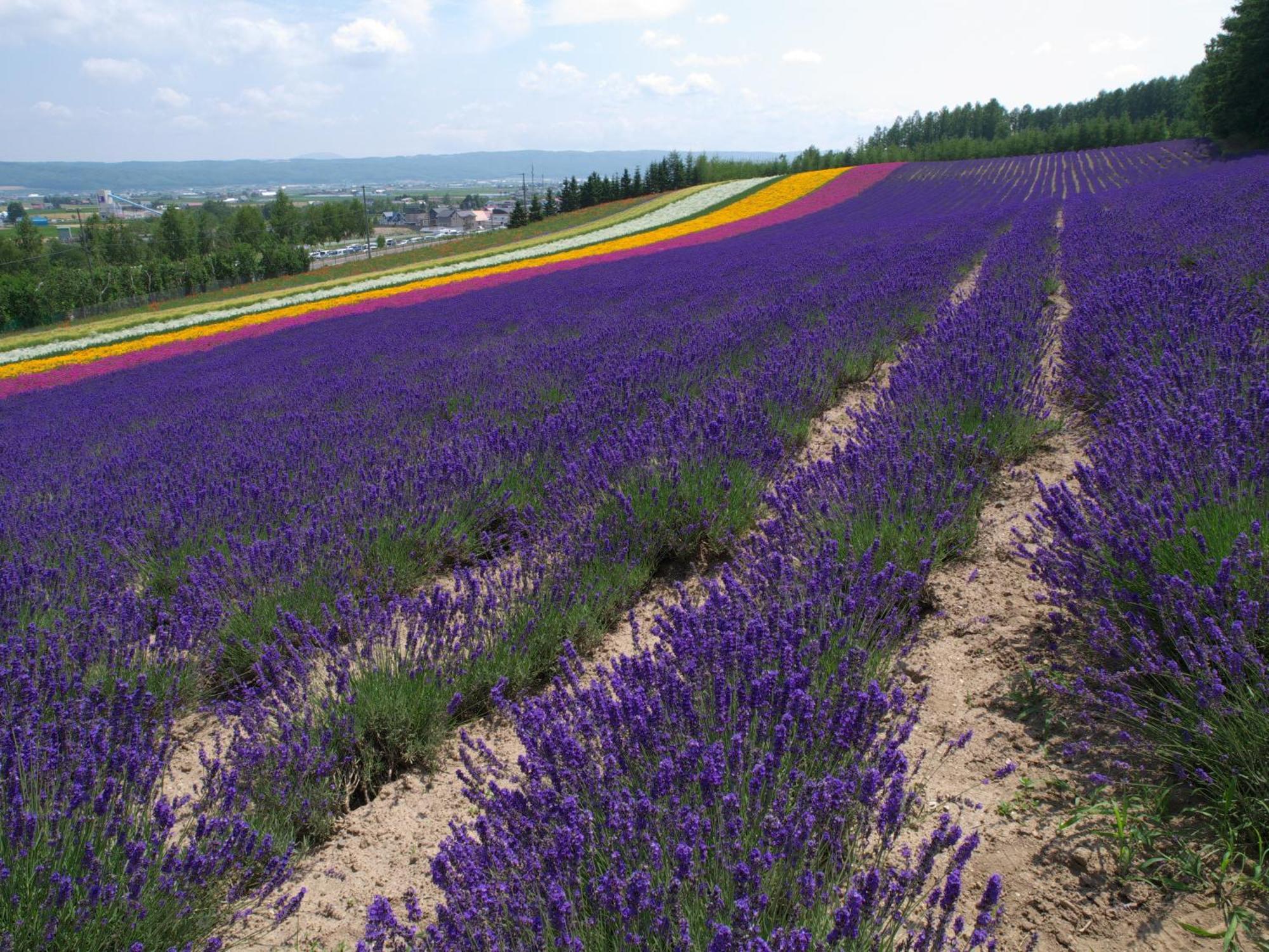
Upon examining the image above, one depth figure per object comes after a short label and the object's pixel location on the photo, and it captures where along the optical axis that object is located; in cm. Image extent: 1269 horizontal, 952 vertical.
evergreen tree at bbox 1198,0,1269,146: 3180
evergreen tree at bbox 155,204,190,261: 7131
